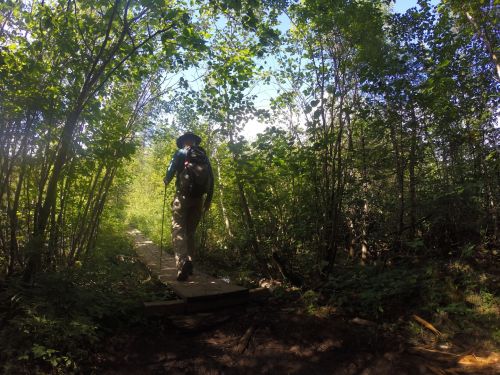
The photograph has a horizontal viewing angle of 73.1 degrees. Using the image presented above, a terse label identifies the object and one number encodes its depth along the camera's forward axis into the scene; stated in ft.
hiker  16.51
